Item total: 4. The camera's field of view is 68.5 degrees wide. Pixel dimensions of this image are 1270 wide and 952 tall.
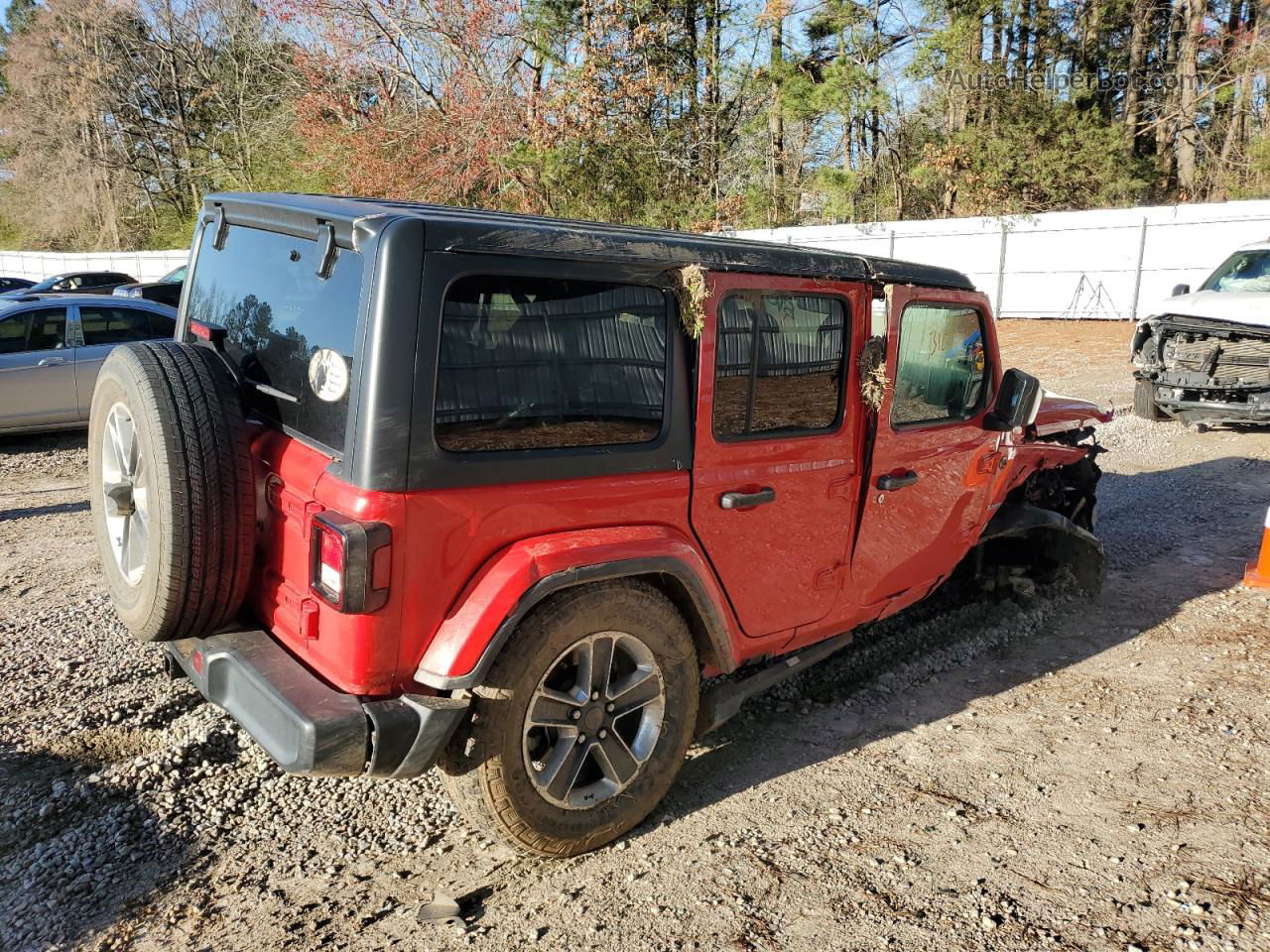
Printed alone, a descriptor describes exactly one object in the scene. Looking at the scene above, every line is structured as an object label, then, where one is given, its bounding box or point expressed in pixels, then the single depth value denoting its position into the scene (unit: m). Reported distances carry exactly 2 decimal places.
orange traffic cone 5.75
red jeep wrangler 2.60
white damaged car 10.02
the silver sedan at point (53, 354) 9.48
